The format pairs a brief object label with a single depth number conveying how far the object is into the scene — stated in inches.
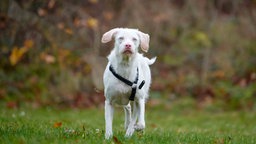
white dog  497.2
